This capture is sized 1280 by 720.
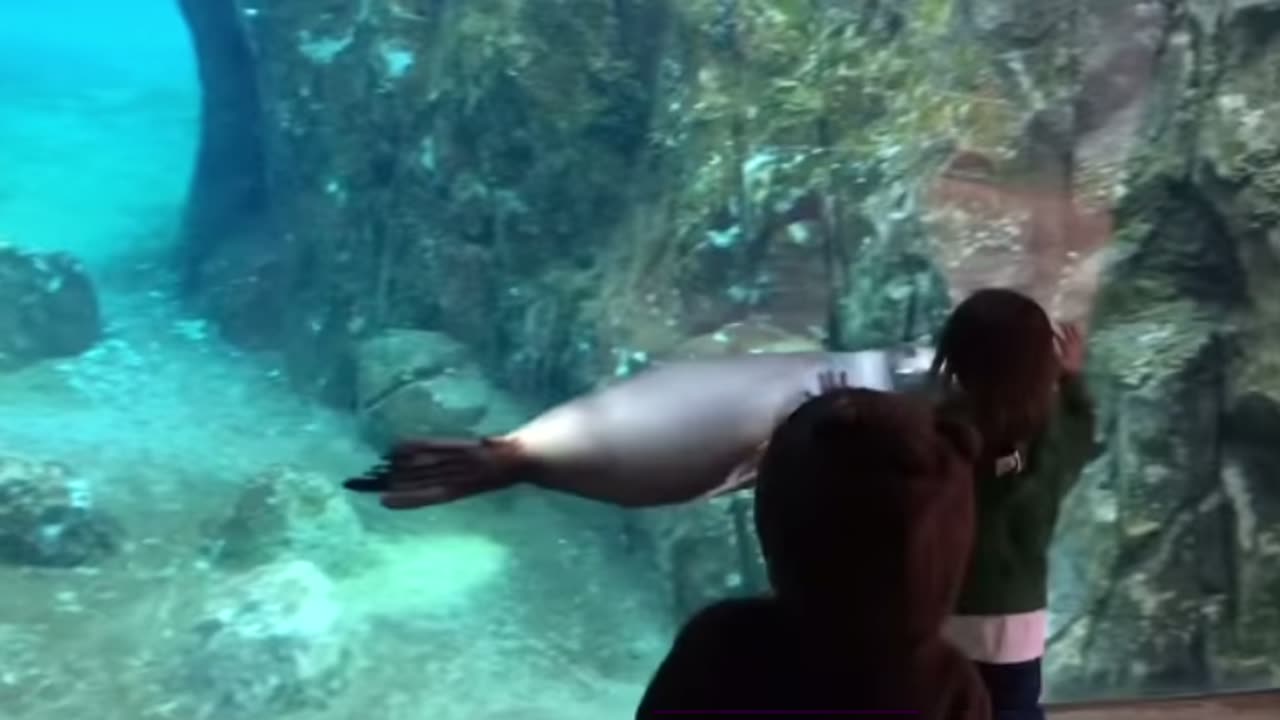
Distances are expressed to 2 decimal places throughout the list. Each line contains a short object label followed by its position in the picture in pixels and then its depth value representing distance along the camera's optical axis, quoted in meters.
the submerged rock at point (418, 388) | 3.88
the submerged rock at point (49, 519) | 3.77
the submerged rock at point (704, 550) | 3.85
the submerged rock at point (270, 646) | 3.64
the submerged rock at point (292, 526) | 3.94
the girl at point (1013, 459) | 1.67
